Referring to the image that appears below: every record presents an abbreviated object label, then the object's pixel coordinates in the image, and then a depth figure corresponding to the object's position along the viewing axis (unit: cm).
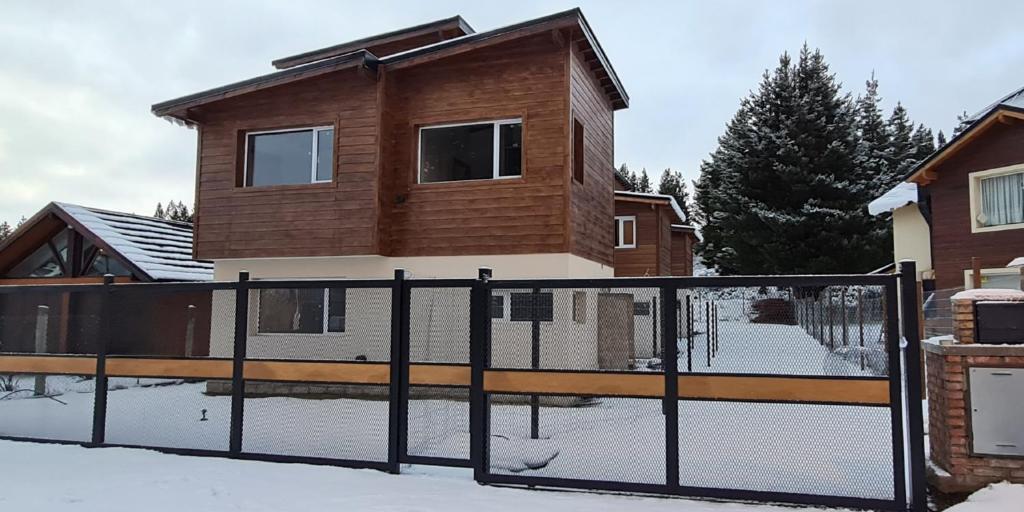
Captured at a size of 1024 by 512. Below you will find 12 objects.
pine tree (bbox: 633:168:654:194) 6738
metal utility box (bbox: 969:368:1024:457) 486
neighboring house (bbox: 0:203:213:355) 904
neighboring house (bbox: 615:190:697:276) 1955
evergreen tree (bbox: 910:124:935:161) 3935
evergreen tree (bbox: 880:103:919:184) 3022
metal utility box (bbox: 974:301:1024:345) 497
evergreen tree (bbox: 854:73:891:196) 2834
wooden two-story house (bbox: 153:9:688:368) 1025
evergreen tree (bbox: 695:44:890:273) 2723
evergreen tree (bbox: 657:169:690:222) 5904
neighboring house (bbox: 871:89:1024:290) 1302
